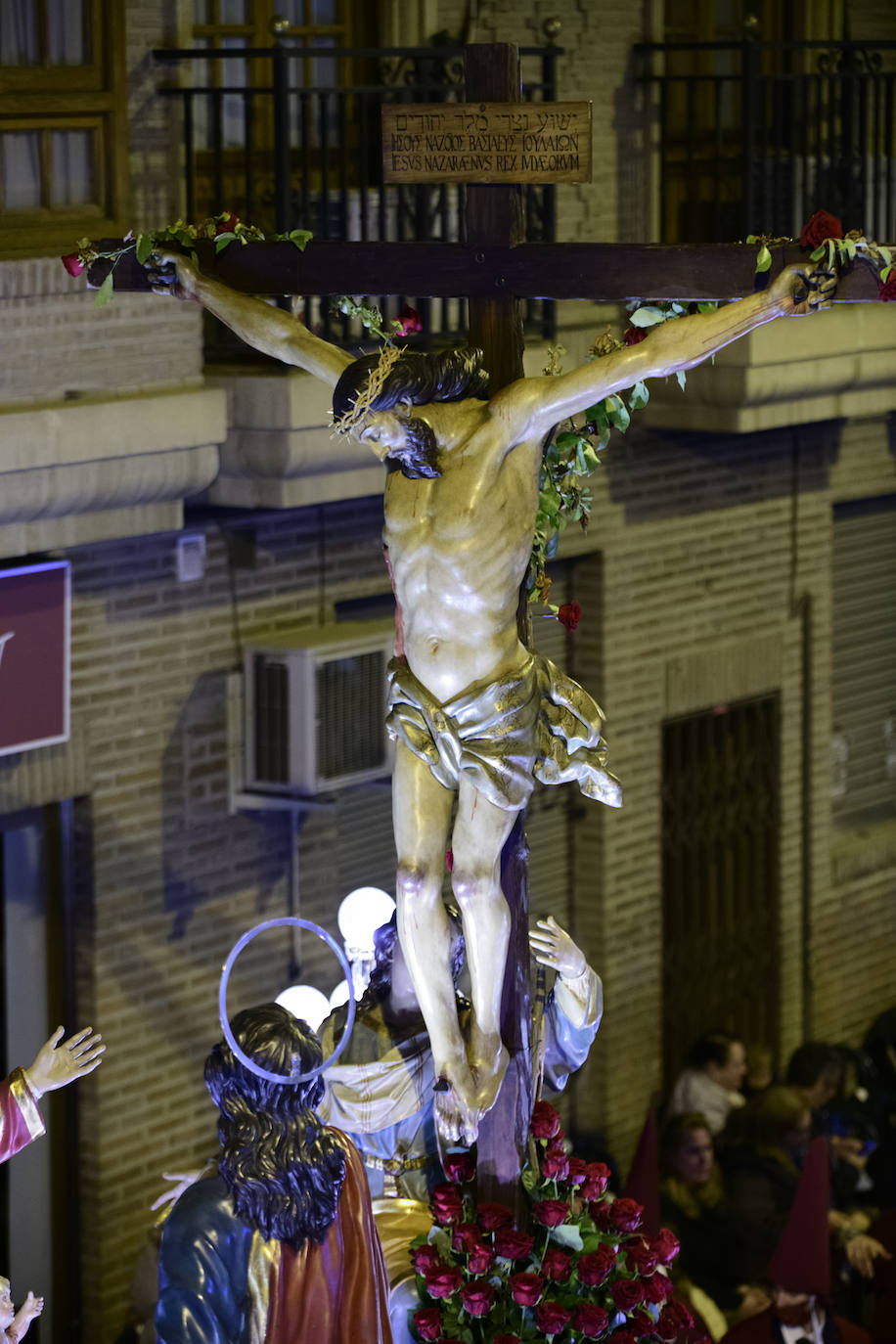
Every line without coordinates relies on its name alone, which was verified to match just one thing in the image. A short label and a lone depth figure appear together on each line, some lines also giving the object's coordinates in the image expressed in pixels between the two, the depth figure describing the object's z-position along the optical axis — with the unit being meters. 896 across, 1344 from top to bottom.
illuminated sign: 15.17
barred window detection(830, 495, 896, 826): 23.87
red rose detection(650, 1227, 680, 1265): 10.38
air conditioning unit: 16.84
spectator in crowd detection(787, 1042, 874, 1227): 18.73
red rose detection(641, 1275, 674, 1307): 10.20
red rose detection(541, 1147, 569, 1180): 10.20
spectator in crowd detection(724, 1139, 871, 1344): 14.18
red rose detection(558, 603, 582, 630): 10.30
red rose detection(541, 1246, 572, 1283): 9.99
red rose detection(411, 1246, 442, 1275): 10.02
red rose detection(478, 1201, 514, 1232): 9.96
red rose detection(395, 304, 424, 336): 10.17
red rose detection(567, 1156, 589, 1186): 10.36
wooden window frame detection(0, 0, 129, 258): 15.50
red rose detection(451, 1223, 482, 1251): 9.88
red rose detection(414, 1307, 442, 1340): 9.91
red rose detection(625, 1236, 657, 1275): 10.31
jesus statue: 9.26
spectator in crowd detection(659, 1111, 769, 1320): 17.44
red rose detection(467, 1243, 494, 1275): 9.82
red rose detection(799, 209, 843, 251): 9.10
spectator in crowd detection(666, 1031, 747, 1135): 19.33
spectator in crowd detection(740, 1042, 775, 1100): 19.64
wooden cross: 9.45
